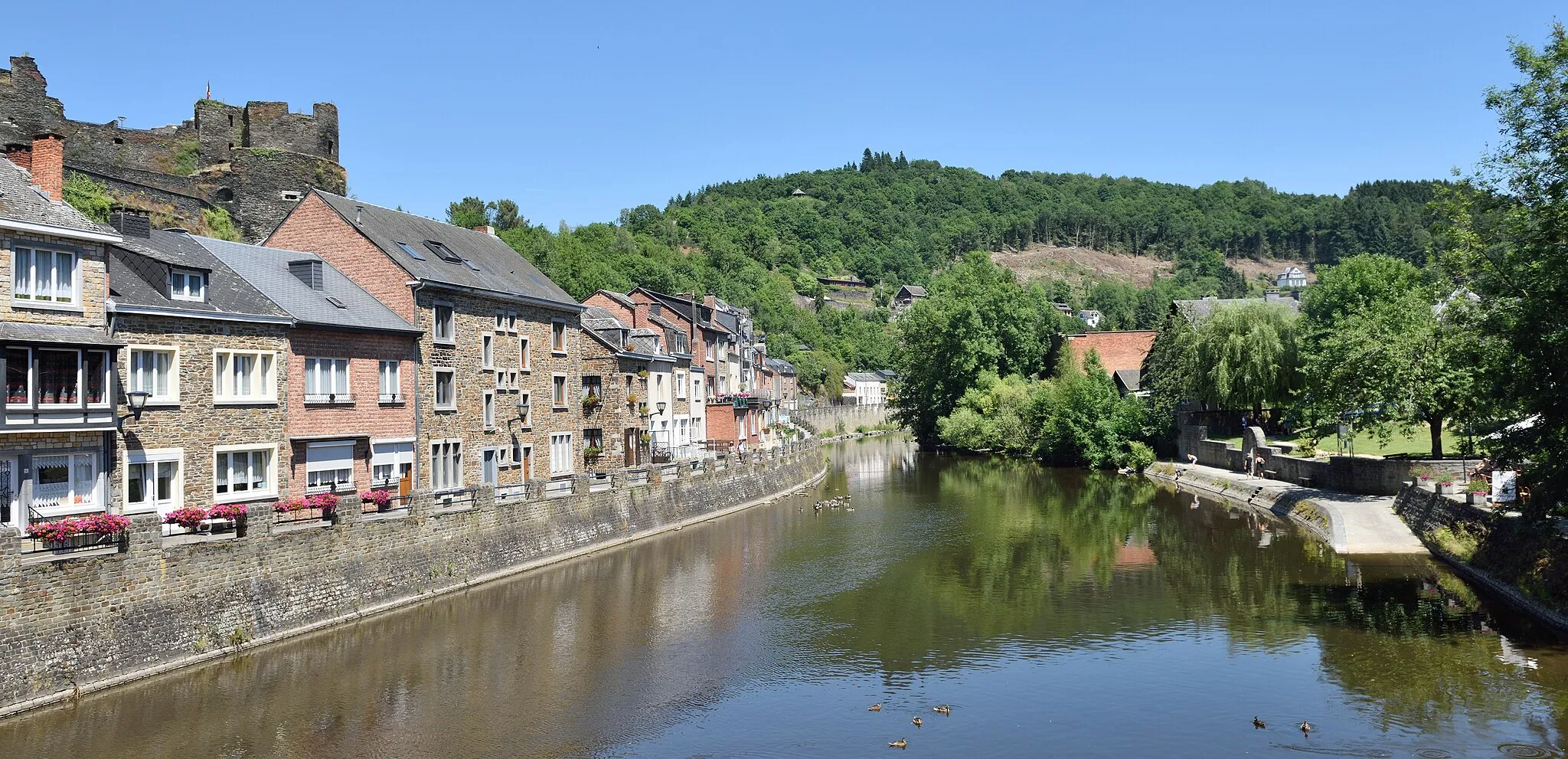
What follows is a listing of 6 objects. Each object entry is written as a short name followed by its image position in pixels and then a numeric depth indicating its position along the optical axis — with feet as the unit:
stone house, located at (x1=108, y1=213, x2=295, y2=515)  91.76
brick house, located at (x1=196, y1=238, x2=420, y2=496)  108.17
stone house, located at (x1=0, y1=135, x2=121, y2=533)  79.41
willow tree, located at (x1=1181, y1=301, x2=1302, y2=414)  205.87
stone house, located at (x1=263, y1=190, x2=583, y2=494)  125.80
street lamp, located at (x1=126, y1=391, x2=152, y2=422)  90.17
